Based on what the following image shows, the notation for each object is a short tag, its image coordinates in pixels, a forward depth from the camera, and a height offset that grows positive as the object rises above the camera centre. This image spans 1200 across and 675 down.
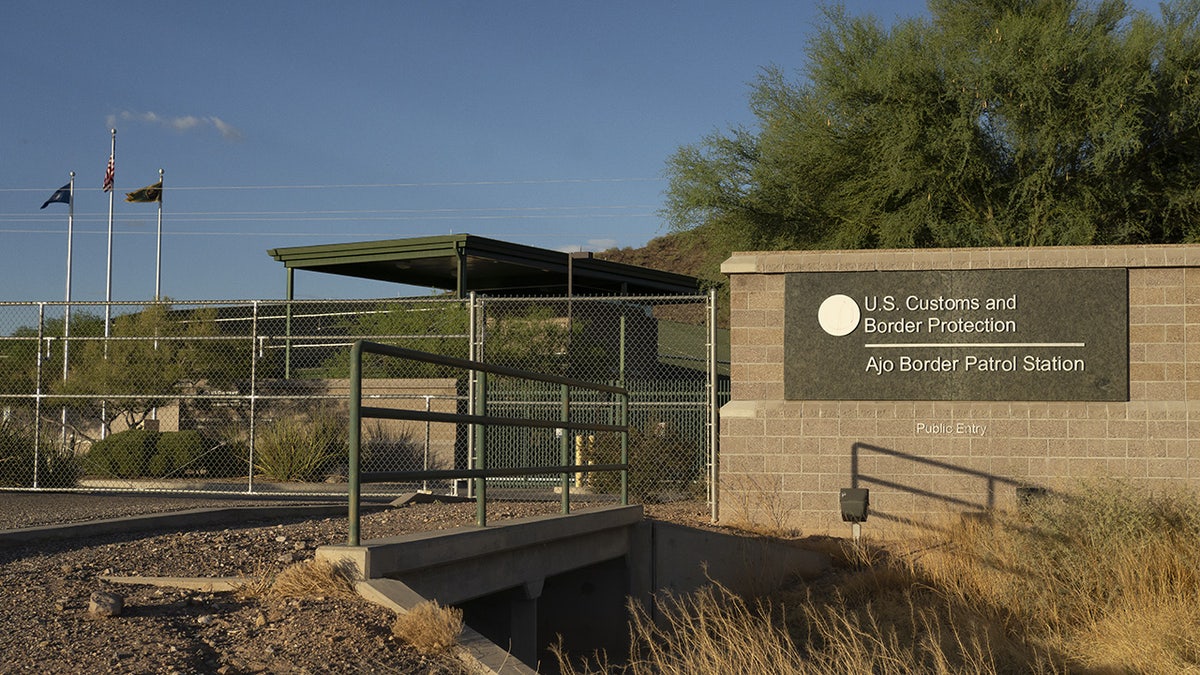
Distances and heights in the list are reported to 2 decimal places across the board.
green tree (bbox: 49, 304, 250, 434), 22.33 +0.04
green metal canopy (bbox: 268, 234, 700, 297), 28.67 +2.83
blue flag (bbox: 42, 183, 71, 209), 38.97 +5.58
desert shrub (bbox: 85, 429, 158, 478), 20.12 -1.35
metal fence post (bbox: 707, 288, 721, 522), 13.80 -0.53
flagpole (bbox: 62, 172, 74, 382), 39.94 +5.34
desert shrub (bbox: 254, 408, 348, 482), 19.42 -1.22
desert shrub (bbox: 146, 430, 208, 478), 20.55 -1.35
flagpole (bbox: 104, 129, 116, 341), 43.00 +4.27
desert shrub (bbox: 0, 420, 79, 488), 17.83 -1.32
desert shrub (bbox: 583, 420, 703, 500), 15.80 -1.12
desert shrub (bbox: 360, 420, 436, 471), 21.22 -1.32
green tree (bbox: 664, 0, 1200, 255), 19.94 +4.18
